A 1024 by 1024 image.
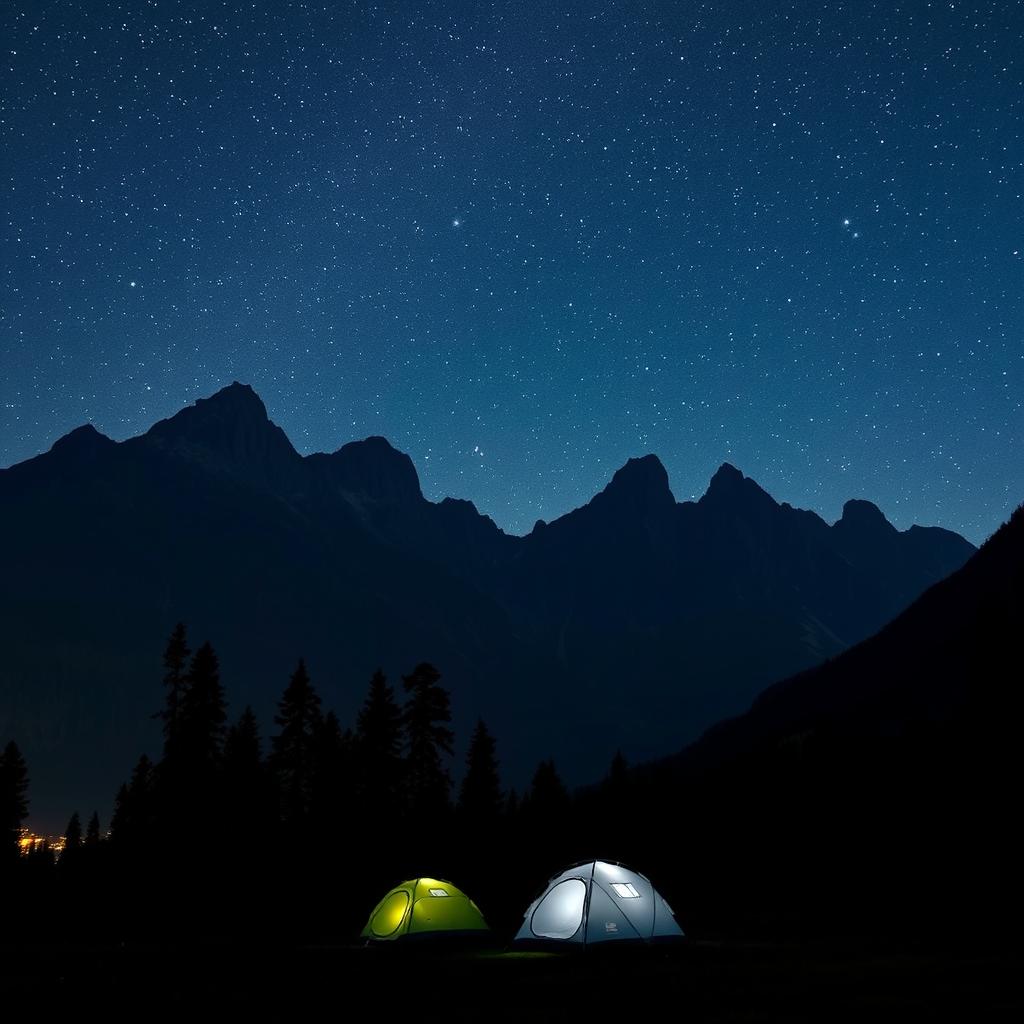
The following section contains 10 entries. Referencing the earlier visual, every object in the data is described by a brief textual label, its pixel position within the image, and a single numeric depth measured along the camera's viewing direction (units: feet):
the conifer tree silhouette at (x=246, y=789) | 169.89
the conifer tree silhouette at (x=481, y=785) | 197.36
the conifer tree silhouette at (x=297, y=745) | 184.34
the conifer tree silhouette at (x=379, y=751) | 174.50
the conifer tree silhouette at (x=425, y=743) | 170.91
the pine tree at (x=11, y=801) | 234.17
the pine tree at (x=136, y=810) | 172.76
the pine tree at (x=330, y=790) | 174.60
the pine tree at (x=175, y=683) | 171.83
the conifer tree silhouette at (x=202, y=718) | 168.55
